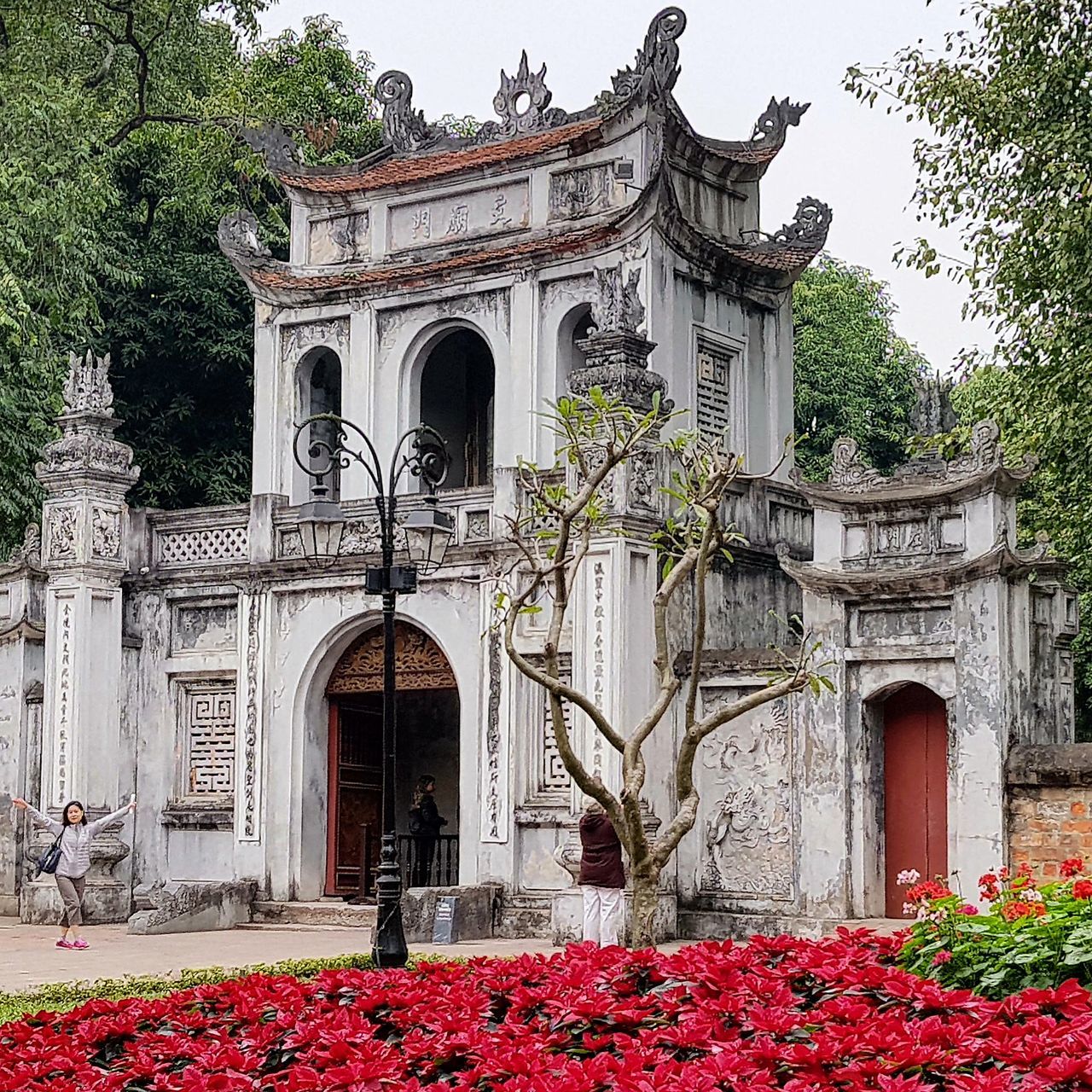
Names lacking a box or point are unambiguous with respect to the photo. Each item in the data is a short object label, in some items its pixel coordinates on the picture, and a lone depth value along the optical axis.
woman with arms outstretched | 17.47
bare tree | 10.84
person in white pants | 15.05
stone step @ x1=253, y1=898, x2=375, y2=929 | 19.50
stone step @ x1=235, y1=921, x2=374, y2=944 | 19.08
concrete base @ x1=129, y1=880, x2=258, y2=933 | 19.16
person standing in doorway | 20.89
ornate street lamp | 13.05
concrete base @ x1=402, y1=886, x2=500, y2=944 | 17.91
